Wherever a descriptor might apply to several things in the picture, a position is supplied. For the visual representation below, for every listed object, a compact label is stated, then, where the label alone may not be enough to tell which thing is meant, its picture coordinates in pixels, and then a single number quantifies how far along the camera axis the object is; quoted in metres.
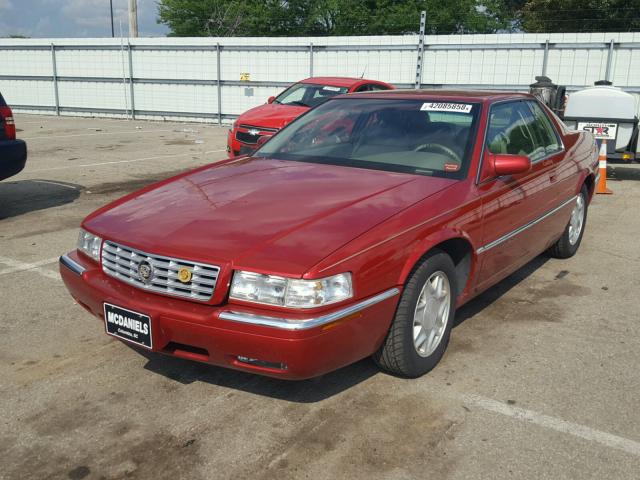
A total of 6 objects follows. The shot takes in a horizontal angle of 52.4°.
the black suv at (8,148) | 7.01
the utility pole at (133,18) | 23.11
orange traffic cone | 9.16
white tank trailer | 9.54
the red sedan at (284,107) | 10.23
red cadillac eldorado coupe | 2.83
